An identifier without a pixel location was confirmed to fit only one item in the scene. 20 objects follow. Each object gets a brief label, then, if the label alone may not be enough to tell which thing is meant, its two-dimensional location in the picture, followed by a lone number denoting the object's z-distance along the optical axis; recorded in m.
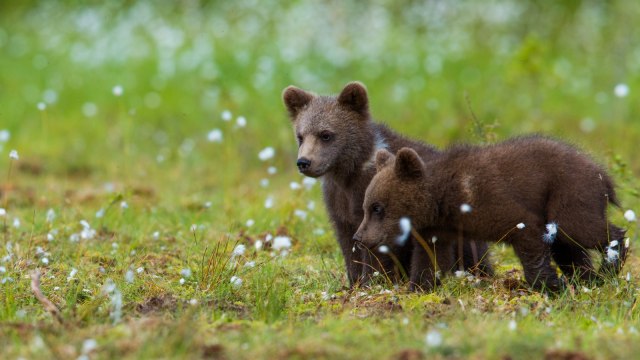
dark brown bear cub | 12.98
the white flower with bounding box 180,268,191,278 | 13.11
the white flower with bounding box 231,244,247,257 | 13.23
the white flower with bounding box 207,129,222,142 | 18.91
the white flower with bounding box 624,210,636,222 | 12.83
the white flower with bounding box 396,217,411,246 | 11.62
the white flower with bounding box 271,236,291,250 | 14.31
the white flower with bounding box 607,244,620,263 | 12.80
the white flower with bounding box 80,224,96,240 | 15.86
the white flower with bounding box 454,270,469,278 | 13.26
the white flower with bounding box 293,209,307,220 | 18.08
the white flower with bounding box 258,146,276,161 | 17.56
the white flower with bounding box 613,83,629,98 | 16.94
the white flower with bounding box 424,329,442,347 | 9.57
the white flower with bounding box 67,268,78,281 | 13.23
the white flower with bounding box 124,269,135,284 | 11.44
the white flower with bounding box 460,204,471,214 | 11.94
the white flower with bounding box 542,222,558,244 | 12.69
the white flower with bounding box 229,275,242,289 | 12.84
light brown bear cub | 14.73
